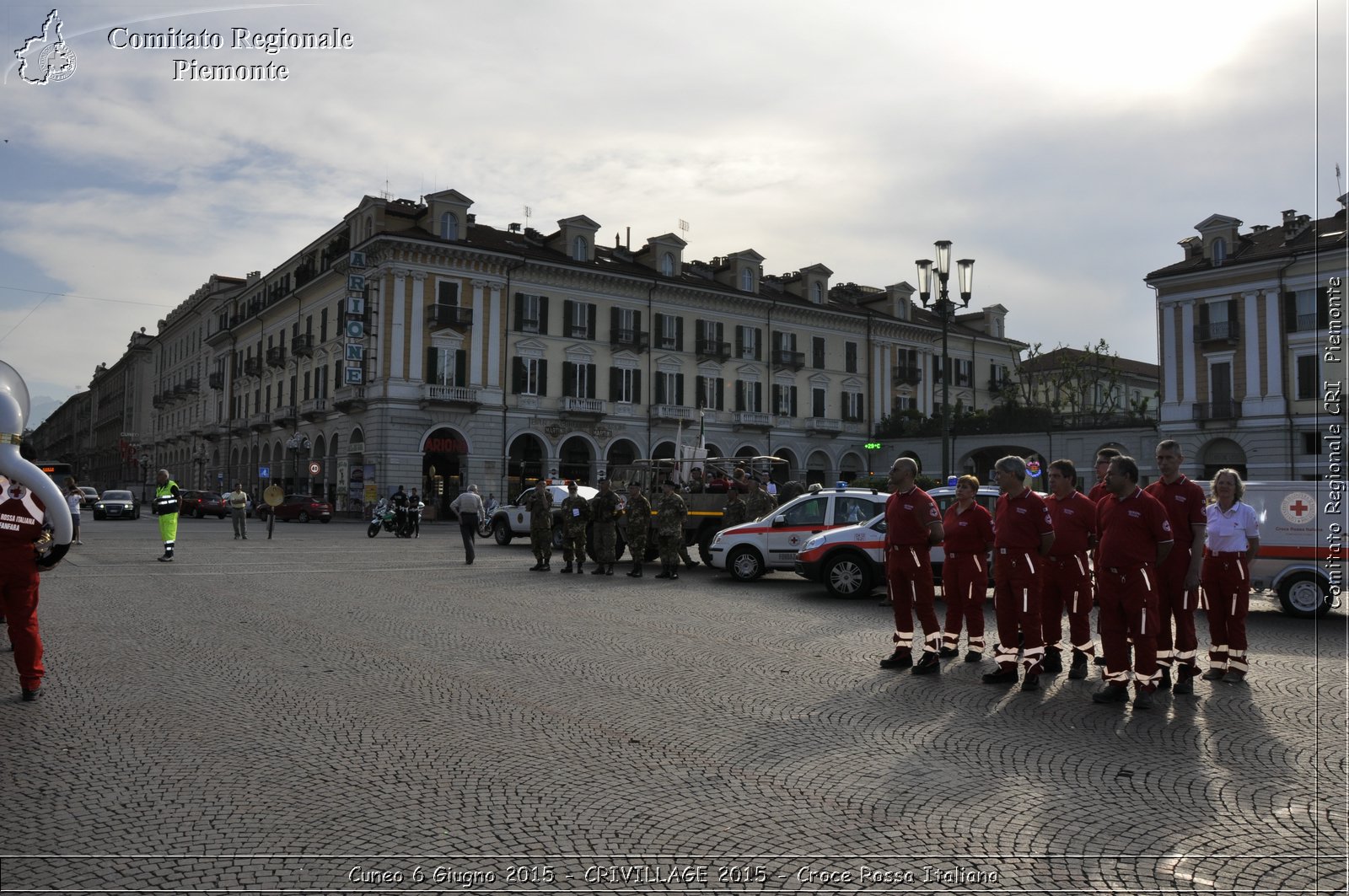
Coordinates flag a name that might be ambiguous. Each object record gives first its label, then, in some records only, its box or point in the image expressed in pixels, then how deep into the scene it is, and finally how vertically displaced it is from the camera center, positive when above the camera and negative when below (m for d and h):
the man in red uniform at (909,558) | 8.70 -0.58
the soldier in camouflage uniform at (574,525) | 18.42 -0.66
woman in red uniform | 8.97 -0.65
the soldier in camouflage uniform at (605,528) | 18.12 -0.70
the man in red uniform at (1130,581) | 7.21 -0.63
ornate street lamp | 21.70 +4.43
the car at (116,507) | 45.72 -0.95
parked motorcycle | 32.56 -1.08
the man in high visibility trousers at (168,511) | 19.23 -0.46
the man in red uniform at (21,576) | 6.98 -0.61
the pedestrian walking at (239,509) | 28.36 -0.63
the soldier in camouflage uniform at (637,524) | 17.94 -0.64
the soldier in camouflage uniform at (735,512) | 20.01 -0.46
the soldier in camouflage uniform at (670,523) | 17.27 -0.57
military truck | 21.12 +0.19
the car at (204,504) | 50.08 -0.89
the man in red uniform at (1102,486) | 9.02 +0.05
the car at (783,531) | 16.48 -0.69
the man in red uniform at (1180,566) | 7.65 -0.56
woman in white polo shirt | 8.38 -0.70
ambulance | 12.33 -0.66
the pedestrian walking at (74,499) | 14.77 -0.20
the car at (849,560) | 14.20 -0.97
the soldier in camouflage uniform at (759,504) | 20.22 -0.29
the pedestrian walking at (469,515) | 20.50 -0.56
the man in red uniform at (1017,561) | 8.06 -0.56
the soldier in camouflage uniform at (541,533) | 18.94 -0.82
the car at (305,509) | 47.06 -1.01
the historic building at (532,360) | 49.19 +7.24
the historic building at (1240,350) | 46.09 +6.63
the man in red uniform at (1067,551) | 8.16 -0.48
